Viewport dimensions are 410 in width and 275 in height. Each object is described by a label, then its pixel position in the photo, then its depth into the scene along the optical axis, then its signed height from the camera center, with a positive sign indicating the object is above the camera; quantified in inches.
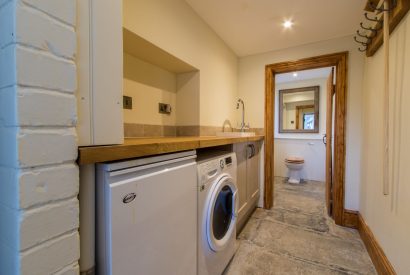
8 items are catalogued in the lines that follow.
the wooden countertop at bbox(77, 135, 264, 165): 22.0 -2.3
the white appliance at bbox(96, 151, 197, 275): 23.9 -12.4
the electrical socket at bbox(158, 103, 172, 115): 70.4 +9.9
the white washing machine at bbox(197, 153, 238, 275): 43.4 -20.5
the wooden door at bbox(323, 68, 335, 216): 94.7 -8.5
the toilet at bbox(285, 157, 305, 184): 145.7 -25.3
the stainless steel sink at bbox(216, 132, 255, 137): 84.2 +0.2
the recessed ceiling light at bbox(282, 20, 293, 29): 76.0 +45.8
